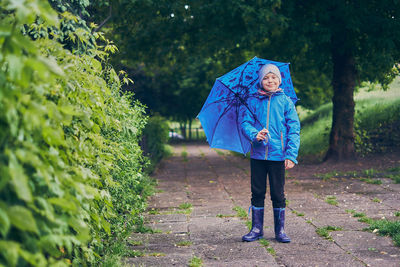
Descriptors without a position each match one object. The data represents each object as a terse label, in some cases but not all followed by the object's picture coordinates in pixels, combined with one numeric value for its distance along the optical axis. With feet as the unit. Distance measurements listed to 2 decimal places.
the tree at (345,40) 35.06
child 15.26
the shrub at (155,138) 36.49
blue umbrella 17.10
